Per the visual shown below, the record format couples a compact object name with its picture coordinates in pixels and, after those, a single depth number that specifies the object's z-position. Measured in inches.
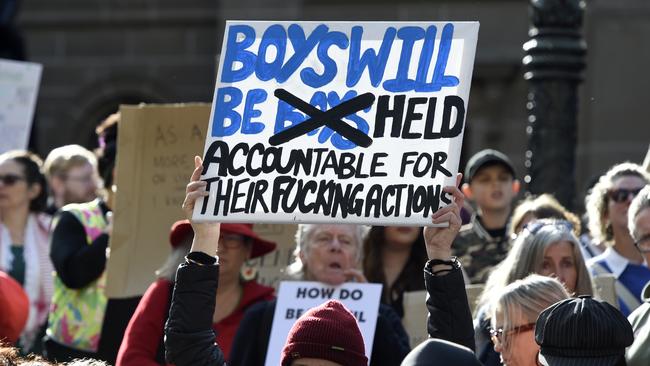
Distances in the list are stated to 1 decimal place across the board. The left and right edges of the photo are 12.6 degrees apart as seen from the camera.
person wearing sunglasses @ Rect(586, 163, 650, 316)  438.2
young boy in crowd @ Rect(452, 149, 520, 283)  491.7
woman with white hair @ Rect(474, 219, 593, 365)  388.3
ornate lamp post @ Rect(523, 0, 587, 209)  520.2
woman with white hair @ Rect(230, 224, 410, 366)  379.7
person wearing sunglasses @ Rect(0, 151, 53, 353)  537.0
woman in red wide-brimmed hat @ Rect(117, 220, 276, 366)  382.1
